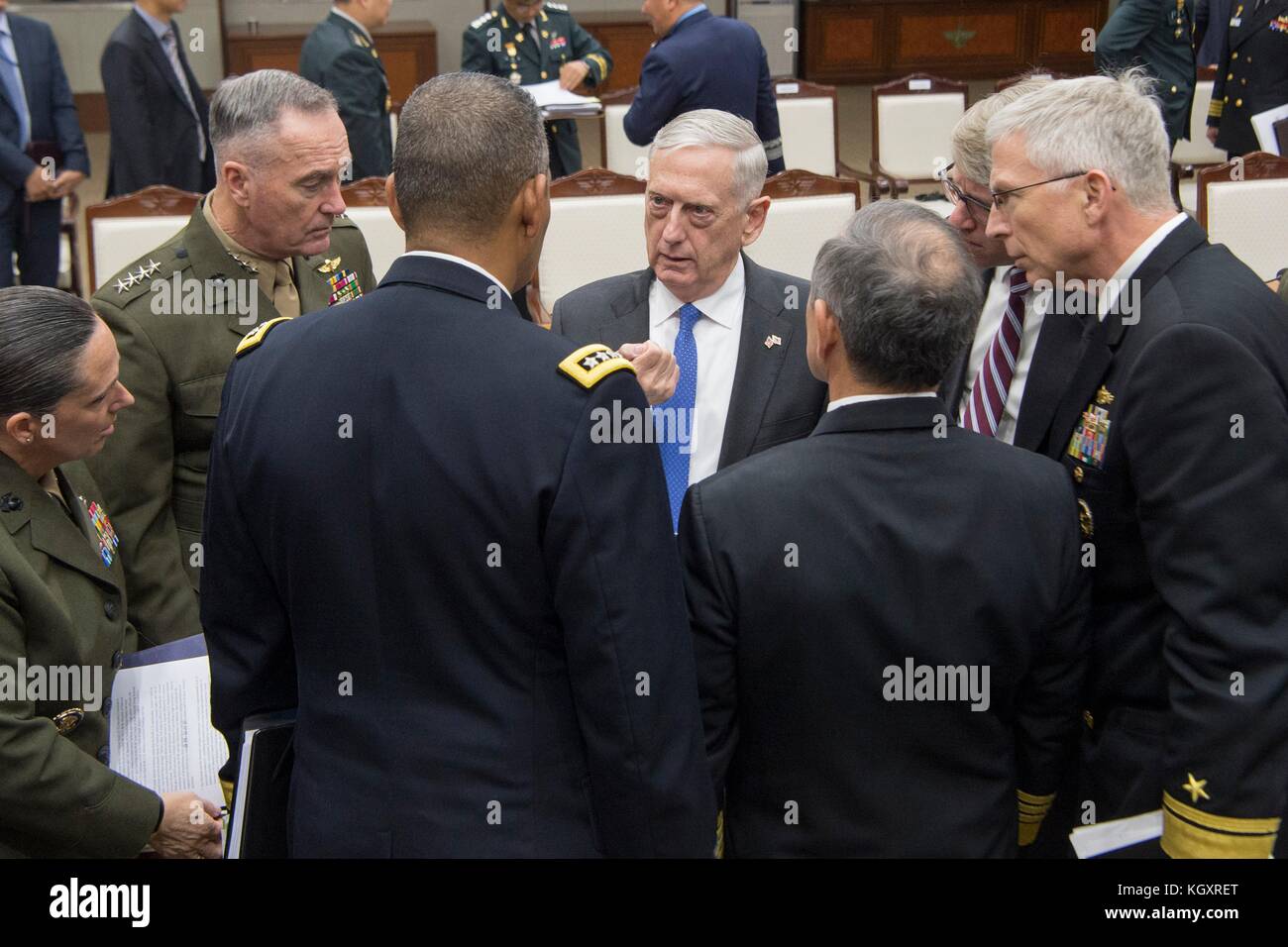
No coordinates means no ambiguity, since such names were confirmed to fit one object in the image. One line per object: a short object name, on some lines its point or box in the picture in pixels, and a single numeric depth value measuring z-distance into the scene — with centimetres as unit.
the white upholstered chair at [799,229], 410
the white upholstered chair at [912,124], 657
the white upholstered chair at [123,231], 386
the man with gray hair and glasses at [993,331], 202
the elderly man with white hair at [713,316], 221
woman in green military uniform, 180
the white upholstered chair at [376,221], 416
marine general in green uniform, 227
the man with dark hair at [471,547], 135
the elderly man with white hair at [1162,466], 148
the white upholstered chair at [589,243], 421
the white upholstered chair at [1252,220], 408
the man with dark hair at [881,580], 147
